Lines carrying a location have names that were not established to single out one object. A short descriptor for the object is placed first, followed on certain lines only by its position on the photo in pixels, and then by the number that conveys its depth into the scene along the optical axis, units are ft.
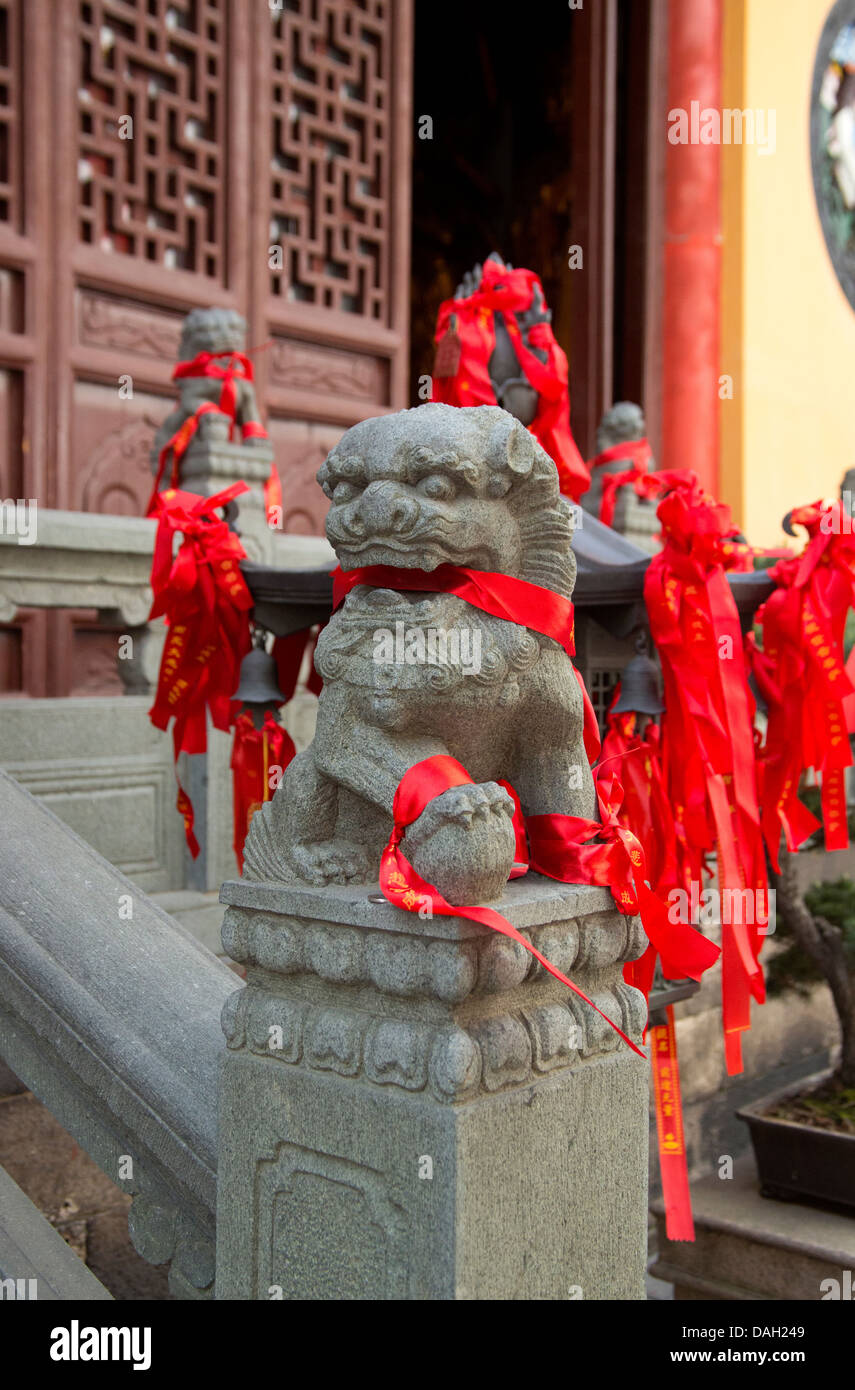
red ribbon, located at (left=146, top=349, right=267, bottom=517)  12.32
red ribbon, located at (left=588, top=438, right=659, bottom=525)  13.24
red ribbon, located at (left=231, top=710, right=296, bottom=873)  9.37
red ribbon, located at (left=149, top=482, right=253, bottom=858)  9.44
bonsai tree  13.55
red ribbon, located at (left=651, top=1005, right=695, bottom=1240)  7.73
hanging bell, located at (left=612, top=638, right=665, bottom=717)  9.02
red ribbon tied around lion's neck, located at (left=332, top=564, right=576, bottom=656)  5.76
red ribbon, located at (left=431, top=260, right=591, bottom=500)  10.49
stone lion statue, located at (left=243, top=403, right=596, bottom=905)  5.59
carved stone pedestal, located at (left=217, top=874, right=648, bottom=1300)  5.05
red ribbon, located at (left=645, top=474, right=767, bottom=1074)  8.62
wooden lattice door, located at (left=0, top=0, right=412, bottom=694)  15.11
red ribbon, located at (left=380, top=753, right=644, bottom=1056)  4.98
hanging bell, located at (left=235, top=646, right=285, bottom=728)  9.41
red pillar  22.84
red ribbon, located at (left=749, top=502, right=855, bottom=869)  8.88
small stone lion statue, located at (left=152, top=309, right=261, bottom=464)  12.44
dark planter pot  12.01
